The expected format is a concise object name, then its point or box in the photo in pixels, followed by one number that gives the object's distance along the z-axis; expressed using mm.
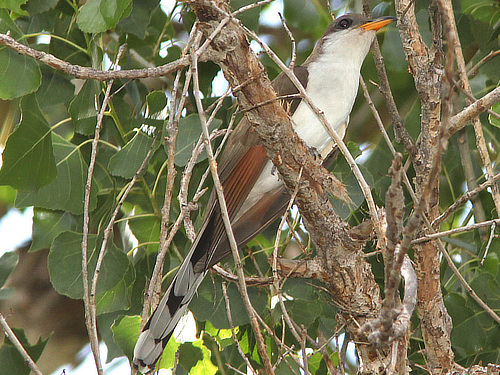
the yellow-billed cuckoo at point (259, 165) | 4297
